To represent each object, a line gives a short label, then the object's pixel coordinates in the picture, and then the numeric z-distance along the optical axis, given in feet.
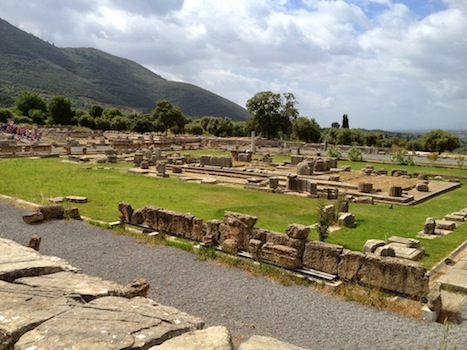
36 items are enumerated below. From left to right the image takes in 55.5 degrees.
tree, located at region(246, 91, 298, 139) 207.51
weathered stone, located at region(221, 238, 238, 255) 39.24
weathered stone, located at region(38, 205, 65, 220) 50.84
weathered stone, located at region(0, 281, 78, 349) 13.06
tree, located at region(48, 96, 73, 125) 267.39
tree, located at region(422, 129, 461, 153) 173.88
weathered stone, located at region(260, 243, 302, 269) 35.63
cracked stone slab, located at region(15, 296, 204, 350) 12.44
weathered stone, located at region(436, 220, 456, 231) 53.06
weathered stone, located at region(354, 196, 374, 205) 71.48
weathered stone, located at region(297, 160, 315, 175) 99.60
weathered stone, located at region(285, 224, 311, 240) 36.14
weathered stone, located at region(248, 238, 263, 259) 37.83
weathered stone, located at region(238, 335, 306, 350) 12.89
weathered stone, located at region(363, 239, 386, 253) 38.52
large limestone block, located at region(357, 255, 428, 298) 30.66
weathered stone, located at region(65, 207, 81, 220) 51.47
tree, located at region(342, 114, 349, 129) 264.74
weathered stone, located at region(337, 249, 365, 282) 33.09
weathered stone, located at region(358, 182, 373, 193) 77.82
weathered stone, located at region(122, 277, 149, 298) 24.02
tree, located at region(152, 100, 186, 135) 255.70
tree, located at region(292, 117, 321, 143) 232.32
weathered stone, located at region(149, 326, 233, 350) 12.51
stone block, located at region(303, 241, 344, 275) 34.19
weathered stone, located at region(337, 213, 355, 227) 53.01
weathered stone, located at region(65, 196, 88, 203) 62.23
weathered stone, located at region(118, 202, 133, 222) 49.63
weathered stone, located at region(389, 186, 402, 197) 74.33
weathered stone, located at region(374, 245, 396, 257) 36.97
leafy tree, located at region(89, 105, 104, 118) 312.60
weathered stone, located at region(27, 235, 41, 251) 37.63
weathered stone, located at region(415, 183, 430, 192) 83.20
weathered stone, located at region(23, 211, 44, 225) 49.16
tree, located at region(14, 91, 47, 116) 300.61
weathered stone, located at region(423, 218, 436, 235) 50.57
